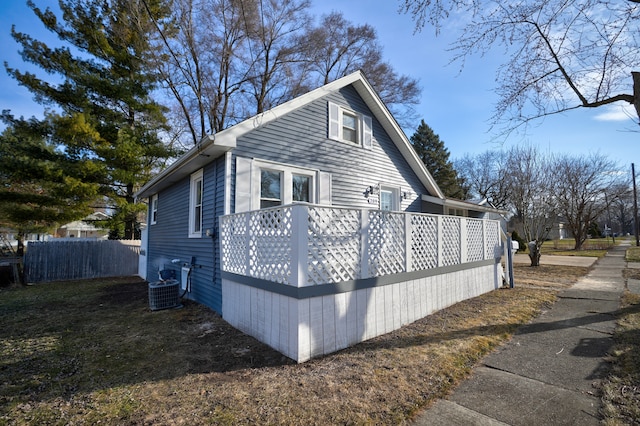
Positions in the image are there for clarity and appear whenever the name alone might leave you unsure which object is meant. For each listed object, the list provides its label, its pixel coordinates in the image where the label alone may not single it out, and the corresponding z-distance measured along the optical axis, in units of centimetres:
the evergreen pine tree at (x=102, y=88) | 1261
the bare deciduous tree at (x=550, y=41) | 555
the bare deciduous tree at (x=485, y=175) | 2905
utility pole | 2582
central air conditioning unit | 653
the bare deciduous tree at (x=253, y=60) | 1384
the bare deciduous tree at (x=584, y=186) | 2088
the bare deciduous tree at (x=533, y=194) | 1434
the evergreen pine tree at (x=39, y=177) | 1170
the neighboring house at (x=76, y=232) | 3594
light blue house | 414
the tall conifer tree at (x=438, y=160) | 3116
